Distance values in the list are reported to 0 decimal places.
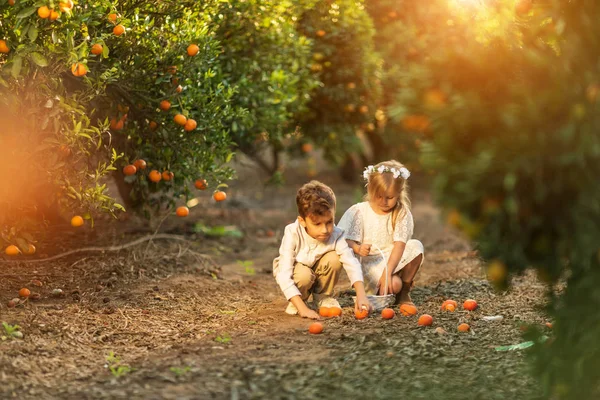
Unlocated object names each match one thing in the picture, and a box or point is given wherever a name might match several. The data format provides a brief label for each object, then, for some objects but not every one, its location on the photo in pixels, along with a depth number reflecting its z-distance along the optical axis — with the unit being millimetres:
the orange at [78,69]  5258
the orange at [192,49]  6297
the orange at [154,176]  6852
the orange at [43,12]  4859
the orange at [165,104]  6453
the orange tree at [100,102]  5316
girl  5961
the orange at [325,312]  5699
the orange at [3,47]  5094
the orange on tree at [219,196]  6927
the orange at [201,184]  6957
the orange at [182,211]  7207
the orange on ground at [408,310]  5734
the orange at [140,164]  6758
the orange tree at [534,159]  3305
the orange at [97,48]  5473
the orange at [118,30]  5672
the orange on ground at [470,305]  5883
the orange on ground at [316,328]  5148
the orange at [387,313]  5512
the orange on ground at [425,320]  5320
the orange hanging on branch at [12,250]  5922
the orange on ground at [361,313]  5539
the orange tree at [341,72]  9508
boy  5609
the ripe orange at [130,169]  6686
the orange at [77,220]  6004
